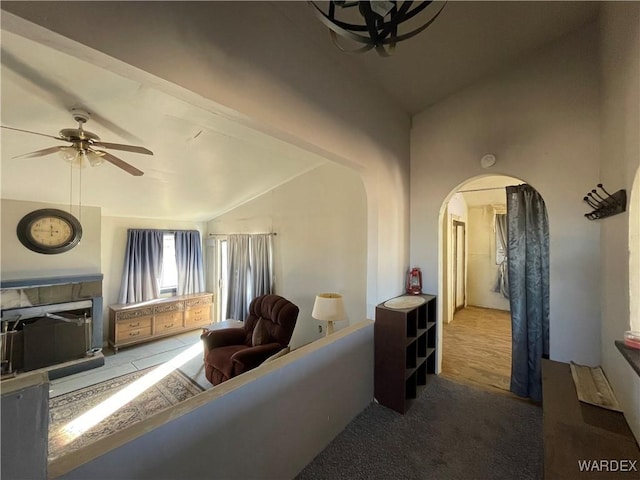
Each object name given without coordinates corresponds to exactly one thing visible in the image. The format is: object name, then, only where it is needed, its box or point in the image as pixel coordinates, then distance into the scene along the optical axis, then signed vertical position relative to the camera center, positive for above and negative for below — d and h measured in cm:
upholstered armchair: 274 -115
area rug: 230 -171
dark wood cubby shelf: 224 -100
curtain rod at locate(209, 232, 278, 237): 531 +18
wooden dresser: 421 -132
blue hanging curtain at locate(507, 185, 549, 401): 243 -46
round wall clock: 330 +17
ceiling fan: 192 +73
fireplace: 323 -107
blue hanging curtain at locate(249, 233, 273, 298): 435 -37
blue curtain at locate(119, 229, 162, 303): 462 -42
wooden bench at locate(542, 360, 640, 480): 106 -91
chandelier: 88 +78
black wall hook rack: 138 +23
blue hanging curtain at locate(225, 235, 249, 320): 471 -60
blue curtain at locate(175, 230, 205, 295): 536 -39
